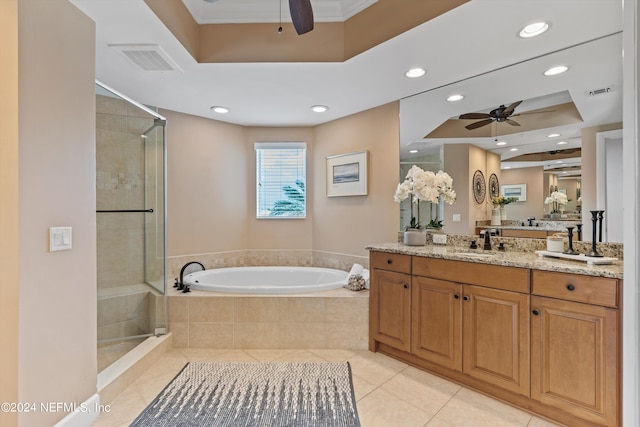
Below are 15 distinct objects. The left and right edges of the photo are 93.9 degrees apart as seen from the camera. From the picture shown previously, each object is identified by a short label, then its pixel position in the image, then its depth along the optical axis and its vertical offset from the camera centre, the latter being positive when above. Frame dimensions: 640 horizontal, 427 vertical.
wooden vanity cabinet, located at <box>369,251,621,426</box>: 1.51 -0.72
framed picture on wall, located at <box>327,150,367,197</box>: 3.29 +0.45
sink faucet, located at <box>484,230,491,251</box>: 2.30 -0.21
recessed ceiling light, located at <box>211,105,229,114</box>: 3.14 +1.12
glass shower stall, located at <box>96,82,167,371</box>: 2.57 -0.09
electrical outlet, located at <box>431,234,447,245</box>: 2.62 -0.22
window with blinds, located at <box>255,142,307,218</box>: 3.85 +0.41
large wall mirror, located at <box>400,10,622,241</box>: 1.95 +0.67
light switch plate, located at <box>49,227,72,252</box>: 1.45 -0.12
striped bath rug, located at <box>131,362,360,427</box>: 1.70 -1.16
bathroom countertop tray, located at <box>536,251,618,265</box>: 1.63 -0.26
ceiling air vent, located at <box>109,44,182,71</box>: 1.99 +1.11
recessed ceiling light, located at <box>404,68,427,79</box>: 2.30 +1.10
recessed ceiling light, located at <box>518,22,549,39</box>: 1.72 +1.09
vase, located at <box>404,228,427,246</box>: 2.58 -0.21
